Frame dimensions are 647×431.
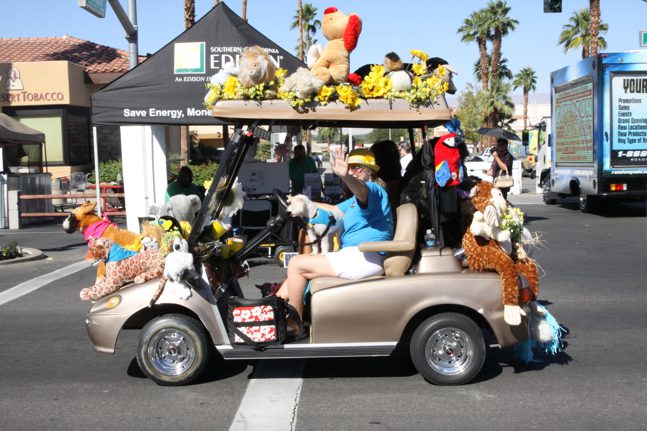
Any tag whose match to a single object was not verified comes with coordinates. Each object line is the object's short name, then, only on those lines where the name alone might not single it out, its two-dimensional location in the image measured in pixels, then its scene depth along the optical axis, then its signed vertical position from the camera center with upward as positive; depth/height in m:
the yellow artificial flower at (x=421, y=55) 5.91 +0.81
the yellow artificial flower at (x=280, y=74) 5.70 +0.66
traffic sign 13.20 +2.77
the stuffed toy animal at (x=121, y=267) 5.93 -0.75
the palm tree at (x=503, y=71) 71.94 +8.21
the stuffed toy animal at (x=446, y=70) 5.80 +0.68
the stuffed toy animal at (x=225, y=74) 5.81 +0.68
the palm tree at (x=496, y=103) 60.50 +4.60
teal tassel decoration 6.04 -1.35
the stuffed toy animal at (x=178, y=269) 5.58 -0.72
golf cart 5.68 -1.05
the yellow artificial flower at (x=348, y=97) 5.68 +0.48
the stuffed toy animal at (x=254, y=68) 5.64 +0.70
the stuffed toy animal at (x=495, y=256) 5.66 -0.70
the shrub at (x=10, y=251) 13.06 -1.35
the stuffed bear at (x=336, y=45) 5.89 +0.91
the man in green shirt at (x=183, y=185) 11.21 -0.26
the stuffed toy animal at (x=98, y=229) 6.18 -0.48
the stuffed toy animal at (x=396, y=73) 5.72 +0.66
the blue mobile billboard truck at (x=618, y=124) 17.55 +0.78
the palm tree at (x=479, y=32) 58.53 +9.70
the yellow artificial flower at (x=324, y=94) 5.68 +0.51
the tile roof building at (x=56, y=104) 28.20 +2.36
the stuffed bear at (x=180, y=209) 6.49 -0.34
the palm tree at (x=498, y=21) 57.62 +10.27
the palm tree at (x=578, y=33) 54.70 +9.11
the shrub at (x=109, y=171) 27.11 -0.09
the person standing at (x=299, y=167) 14.13 -0.04
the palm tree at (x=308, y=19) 70.09 +12.97
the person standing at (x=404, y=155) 12.39 +0.13
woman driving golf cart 5.88 -0.64
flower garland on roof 5.68 +0.53
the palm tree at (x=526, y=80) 90.50 +9.31
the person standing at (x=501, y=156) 14.84 +0.09
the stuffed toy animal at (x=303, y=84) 5.60 +0.57
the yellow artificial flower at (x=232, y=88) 5.73 +0.57
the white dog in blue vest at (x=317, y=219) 5.75 -0.42
